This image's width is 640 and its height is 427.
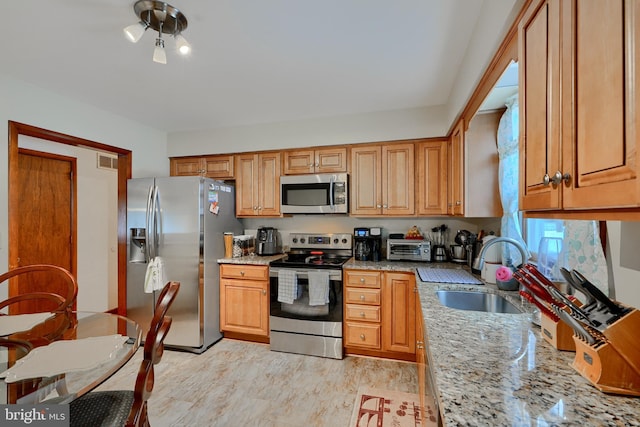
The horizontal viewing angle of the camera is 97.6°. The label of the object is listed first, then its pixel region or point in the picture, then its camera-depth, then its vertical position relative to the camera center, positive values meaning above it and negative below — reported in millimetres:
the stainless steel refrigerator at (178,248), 2773 -348
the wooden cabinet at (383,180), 2832 +358
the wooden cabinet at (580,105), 552 +272
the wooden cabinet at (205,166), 3348 +583
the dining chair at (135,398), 1026 -773
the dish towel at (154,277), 2744 -622
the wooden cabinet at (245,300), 2885 -909
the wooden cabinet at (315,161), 3014 +585
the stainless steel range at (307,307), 2650 -908
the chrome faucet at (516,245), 1578 -176
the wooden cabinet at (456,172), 2238 +368
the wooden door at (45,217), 3068 -48
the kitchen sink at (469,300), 1752 -547
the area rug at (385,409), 1838 -1360
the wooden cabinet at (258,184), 3197 +346
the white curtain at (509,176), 1881 +277
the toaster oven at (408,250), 2787 -354
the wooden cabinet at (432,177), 2730 +372
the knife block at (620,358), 742 -382
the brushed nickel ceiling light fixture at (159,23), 1395 +1022
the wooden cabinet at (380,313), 2525 -912
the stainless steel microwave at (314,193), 2953 +223
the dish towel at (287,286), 2697 -696
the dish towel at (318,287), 2646 -692
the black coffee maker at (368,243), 2916 -306
